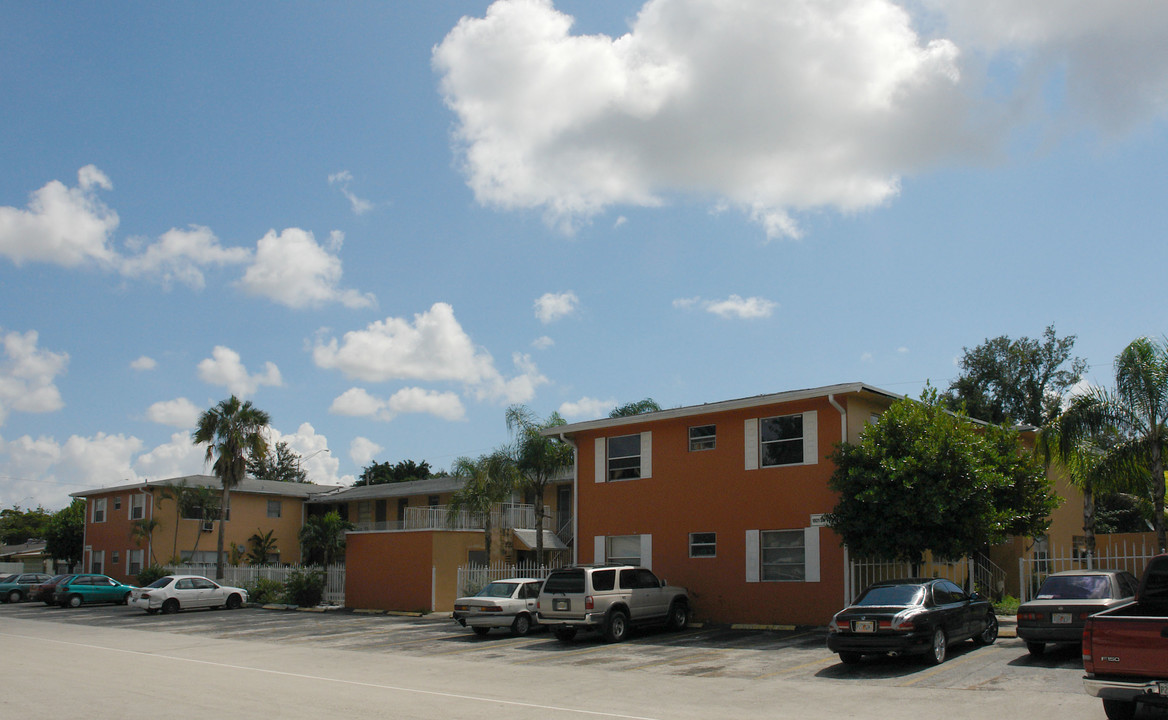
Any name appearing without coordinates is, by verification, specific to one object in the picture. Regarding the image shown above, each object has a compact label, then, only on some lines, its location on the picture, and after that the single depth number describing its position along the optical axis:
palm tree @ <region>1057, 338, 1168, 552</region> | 19.28
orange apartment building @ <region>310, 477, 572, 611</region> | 29.14
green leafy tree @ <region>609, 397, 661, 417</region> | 46.09
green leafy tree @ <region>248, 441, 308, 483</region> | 82.12
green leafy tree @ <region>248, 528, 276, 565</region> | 48.00
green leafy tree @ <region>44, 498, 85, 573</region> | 54.41
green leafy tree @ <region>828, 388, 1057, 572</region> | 18.77
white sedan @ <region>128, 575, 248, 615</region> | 31.48
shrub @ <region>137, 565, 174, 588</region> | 40.53
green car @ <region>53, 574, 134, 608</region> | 36.66
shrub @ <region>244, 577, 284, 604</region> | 34.66
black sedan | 14.12
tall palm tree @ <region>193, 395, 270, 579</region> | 41.81
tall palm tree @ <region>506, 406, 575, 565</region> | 31.80
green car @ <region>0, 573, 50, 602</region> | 41.16
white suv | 19.45
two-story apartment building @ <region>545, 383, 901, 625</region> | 21.59
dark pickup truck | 8.66
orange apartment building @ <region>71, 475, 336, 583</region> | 46.56
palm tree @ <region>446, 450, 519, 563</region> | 31.22
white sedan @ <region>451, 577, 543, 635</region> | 21.56
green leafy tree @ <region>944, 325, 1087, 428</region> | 52.81
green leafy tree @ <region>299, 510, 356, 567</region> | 43.88
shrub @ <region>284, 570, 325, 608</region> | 32.50
